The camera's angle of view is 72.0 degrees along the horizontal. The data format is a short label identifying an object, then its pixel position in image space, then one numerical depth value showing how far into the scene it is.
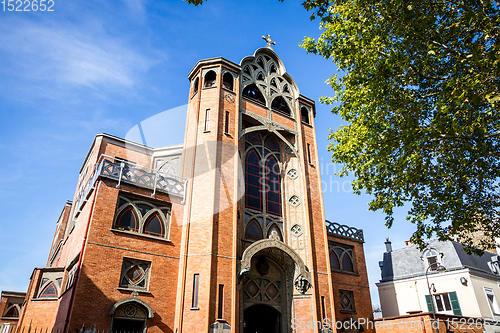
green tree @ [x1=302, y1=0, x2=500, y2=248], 11.81
